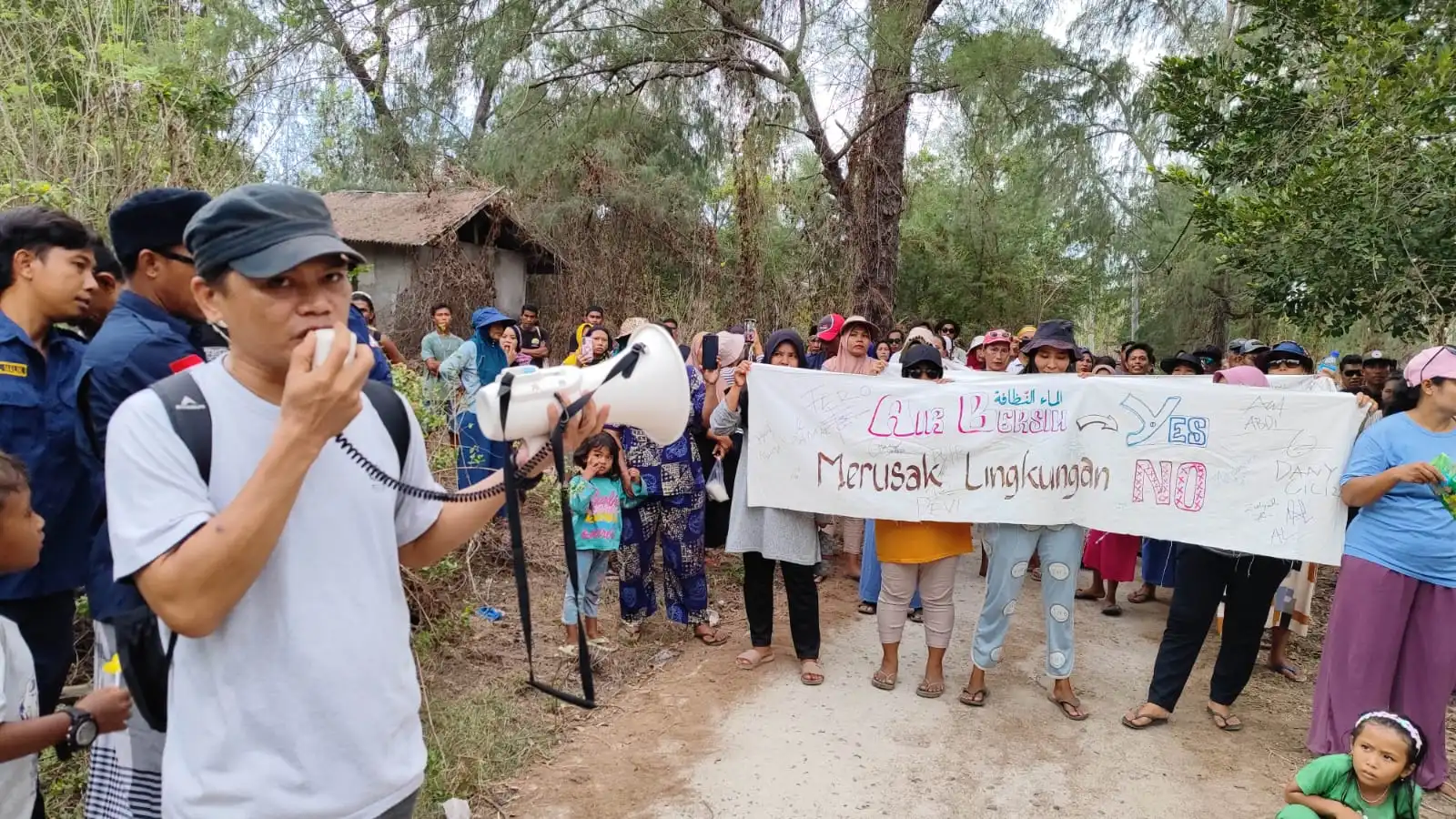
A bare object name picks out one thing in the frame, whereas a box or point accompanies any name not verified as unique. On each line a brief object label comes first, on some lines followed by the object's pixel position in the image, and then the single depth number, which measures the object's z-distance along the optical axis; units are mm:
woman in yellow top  4293
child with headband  2680
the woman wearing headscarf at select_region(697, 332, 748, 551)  4883
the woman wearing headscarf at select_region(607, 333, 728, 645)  4945
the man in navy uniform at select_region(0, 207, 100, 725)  2172
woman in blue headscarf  6660
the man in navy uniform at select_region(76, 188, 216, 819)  1683
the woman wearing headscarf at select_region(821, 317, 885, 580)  5027
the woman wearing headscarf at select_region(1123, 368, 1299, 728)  3936
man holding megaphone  1168
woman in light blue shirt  3352
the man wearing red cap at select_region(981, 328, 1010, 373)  6590
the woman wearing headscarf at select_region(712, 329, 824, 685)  4508
